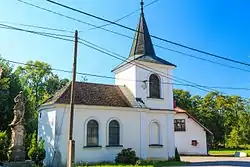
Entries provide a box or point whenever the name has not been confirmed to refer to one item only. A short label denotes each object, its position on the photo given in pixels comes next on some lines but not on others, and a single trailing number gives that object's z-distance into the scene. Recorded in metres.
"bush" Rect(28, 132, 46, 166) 20.06
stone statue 17.27
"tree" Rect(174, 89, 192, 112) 60.22
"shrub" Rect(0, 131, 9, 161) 22.02
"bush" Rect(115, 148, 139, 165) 21.23
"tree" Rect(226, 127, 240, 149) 43.34
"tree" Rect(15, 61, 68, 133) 45.12
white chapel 21.16
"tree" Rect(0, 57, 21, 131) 28.09
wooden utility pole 12.57
